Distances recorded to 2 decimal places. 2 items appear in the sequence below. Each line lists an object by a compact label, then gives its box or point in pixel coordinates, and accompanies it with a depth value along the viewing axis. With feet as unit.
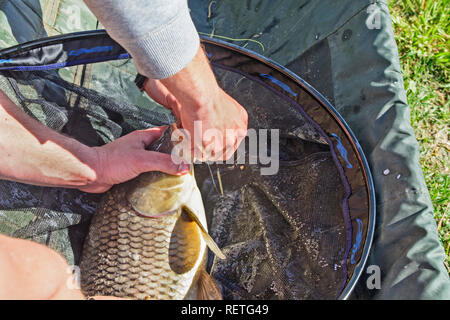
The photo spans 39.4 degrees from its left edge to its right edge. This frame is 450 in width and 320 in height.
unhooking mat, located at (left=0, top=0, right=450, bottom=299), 2.51
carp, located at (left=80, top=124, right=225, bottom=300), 2.68
